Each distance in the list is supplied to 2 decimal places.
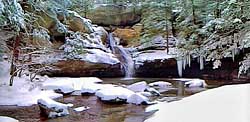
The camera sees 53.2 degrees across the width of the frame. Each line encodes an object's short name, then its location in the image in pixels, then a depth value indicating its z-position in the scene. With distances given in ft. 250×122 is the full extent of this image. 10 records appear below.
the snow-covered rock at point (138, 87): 22.90
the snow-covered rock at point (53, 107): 16.15
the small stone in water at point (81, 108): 17.88
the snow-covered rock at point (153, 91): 21.67
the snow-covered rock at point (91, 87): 23.04
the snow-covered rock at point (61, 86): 23.21
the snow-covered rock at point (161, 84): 25.70
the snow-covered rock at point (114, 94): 19.43
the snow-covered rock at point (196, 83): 25.59
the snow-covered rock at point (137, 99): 18.93
